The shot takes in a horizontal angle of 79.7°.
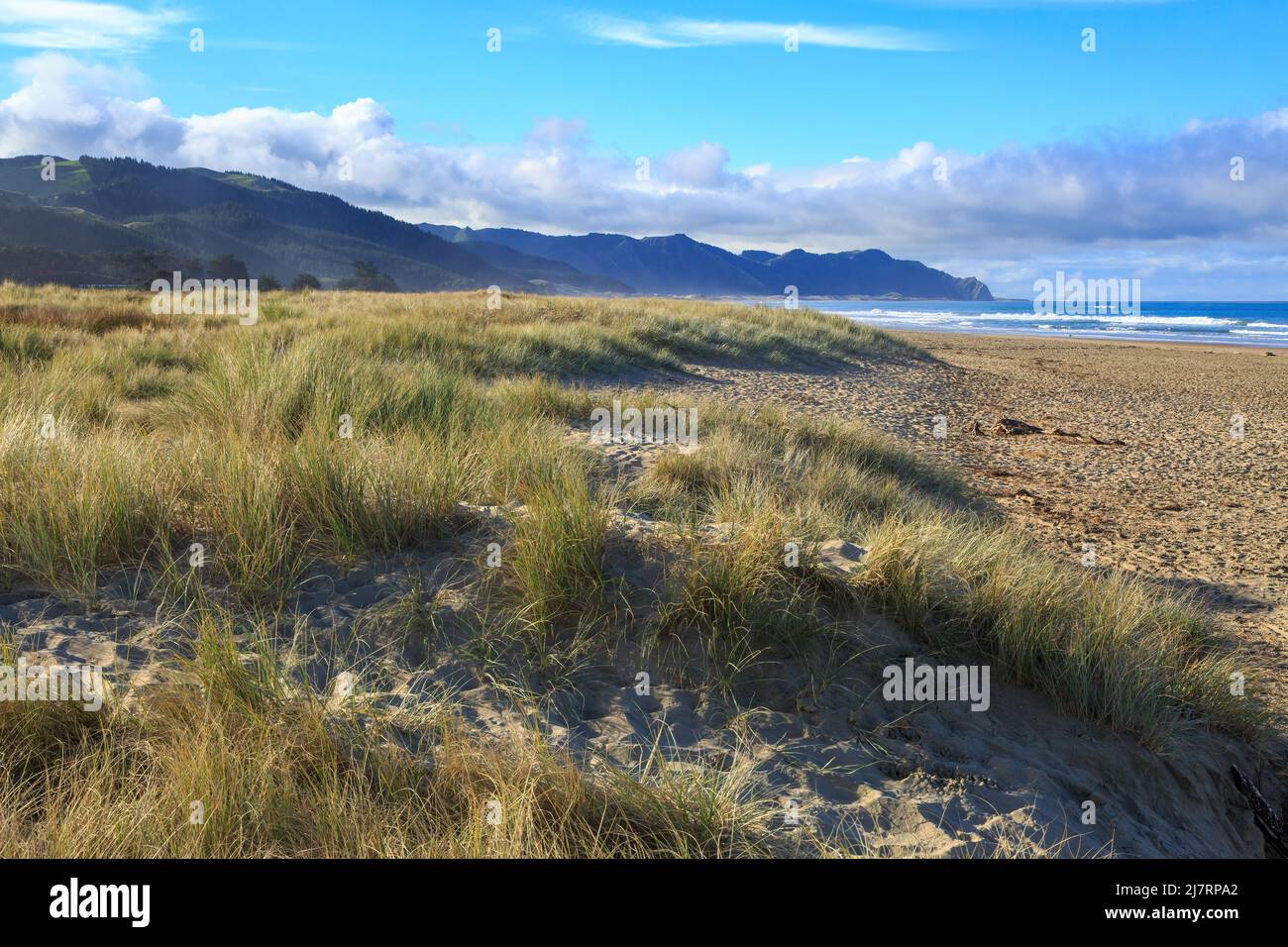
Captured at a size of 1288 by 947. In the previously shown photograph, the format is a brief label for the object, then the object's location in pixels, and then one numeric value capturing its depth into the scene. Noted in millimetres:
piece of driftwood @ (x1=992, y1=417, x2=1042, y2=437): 11498
